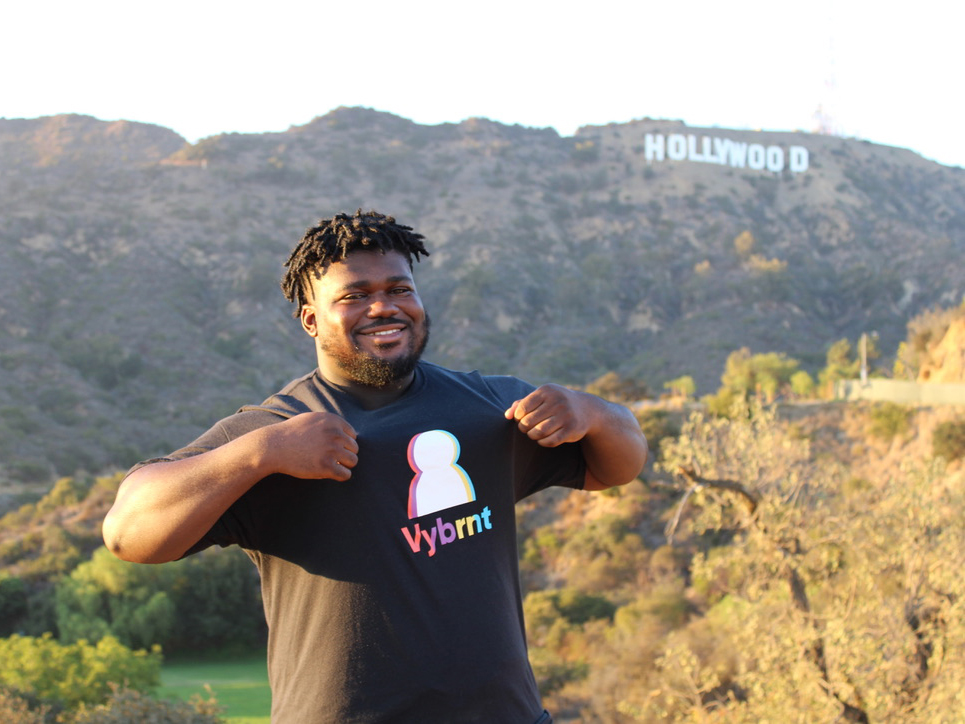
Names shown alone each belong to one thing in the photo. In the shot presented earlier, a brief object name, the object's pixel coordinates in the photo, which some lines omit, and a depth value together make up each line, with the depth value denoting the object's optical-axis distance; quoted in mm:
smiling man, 2062
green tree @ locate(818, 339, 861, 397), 34688
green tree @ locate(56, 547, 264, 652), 23016
